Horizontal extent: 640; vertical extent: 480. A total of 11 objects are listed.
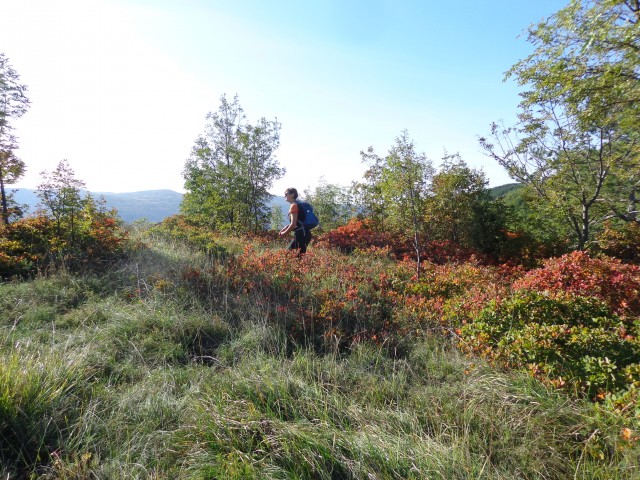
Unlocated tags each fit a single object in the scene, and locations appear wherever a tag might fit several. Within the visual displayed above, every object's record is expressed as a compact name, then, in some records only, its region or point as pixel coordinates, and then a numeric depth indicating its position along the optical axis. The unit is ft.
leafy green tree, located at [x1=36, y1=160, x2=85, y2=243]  19.65
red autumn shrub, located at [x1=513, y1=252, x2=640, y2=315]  12.85
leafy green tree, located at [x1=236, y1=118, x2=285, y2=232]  41.63
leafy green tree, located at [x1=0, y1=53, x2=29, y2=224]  26.50
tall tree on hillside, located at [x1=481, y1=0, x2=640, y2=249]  16.75
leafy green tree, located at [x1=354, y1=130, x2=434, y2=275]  21.63
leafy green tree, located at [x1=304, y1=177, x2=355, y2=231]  49.59
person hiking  20.80
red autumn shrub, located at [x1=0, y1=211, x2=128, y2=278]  18.54
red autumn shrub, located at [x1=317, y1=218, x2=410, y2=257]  30.63
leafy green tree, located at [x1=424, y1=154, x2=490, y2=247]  32.58
